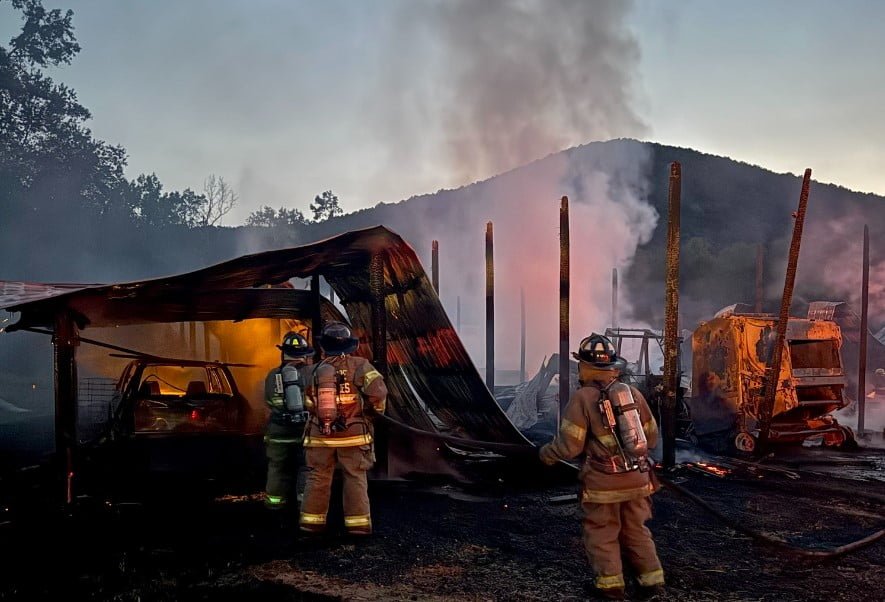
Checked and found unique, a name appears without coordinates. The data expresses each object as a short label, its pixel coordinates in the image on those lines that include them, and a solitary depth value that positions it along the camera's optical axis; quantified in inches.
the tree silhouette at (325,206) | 2615.7
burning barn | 265.3
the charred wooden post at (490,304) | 505.7
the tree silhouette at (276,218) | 2564.0
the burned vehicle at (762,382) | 413.1
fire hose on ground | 195.5
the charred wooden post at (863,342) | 517.3
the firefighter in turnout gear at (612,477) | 169.2
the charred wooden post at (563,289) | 440.1
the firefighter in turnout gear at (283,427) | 252.2
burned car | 279.1
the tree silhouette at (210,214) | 2170.3
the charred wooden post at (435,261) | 569.0
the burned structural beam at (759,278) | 693.9
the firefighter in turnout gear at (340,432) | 222.4
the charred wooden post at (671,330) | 359.6
